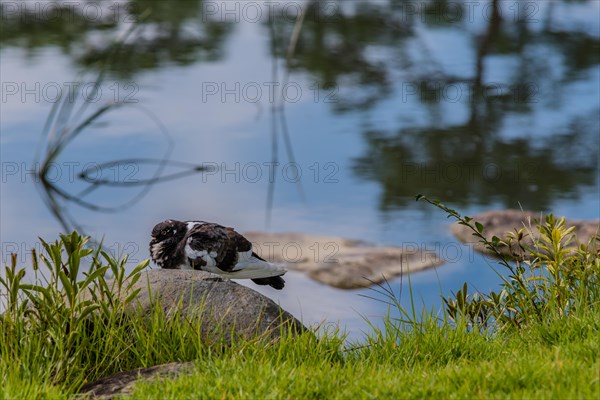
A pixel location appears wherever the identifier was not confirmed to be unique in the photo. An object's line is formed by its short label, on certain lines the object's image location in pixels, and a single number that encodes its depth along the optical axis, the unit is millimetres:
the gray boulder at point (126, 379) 7473
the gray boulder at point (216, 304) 8656
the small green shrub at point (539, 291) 8937
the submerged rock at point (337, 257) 13766
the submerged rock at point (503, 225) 14798
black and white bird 9539
